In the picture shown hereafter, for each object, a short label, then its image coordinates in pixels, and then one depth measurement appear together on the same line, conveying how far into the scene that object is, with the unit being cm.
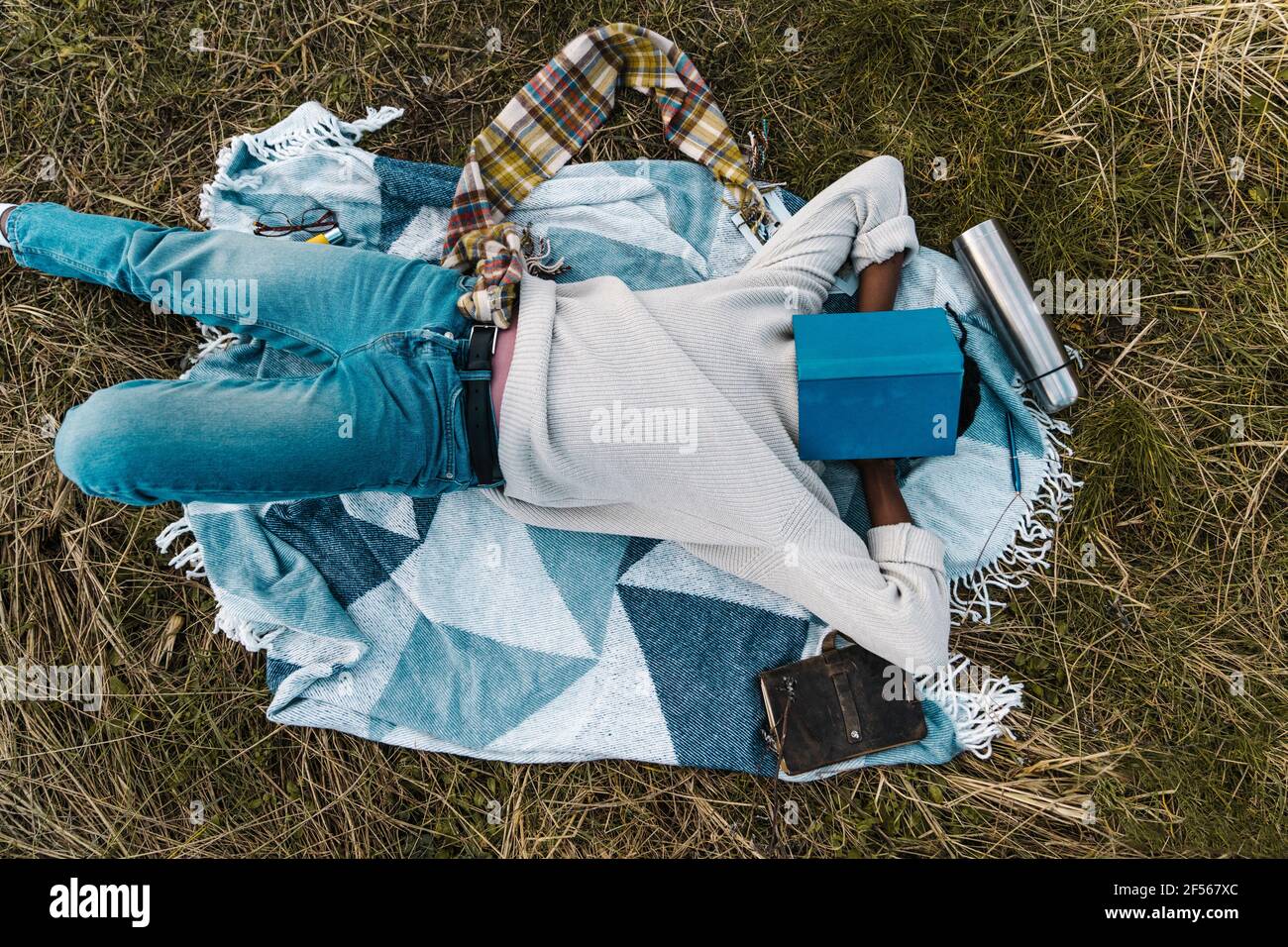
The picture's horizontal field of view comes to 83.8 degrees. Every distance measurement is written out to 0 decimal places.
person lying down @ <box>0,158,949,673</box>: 163
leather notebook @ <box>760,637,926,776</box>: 203
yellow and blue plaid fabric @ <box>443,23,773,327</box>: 207
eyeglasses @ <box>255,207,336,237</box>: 212
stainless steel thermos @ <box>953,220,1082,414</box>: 203
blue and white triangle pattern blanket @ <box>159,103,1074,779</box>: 208
